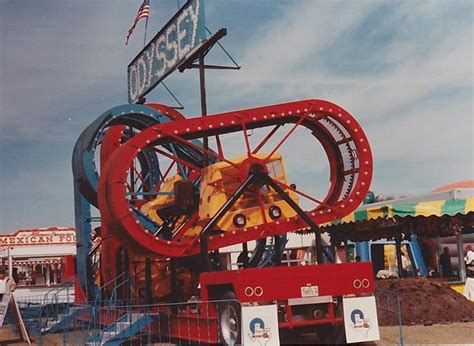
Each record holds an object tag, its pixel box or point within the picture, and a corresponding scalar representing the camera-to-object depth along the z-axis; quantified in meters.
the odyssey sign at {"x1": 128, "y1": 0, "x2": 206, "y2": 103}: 15.58
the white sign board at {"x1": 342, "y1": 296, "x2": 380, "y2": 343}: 9.23
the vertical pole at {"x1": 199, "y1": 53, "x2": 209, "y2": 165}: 14.80
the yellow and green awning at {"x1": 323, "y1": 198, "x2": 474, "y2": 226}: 14.80
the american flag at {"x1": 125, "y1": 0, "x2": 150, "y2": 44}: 18.69
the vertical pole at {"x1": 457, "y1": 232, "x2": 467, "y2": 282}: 16.14
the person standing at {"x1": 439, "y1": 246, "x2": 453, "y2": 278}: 19.36
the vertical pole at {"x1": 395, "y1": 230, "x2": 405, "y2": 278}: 17.67
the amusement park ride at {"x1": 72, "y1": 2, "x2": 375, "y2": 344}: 9.34
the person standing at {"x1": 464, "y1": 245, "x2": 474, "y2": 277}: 16.89
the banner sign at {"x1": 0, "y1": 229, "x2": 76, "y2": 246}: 37.69
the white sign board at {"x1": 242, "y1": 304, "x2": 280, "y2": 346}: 8.53
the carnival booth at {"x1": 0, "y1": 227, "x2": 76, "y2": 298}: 36.72
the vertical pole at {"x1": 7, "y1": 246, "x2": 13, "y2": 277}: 30.59
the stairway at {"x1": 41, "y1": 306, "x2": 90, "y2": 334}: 15.26
